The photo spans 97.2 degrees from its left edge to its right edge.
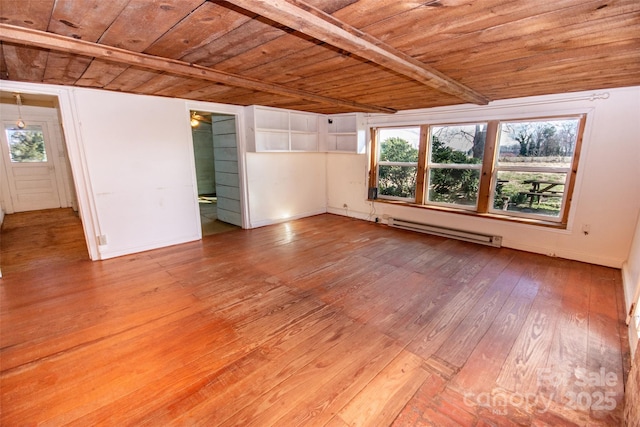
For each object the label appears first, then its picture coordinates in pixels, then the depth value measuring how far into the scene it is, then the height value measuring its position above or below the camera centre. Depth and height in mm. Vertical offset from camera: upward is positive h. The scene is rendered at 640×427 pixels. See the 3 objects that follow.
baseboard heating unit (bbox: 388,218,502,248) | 4148 -1224
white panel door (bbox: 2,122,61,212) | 6055 -198
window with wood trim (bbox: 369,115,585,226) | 3734 -169
